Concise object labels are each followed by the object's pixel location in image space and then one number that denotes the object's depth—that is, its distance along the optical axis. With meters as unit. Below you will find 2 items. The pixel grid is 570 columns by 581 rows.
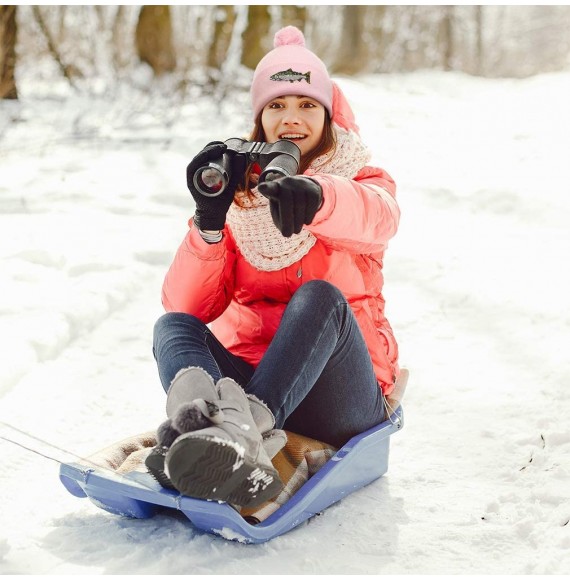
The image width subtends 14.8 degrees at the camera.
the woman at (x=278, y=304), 4.71
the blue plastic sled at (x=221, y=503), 4.77
